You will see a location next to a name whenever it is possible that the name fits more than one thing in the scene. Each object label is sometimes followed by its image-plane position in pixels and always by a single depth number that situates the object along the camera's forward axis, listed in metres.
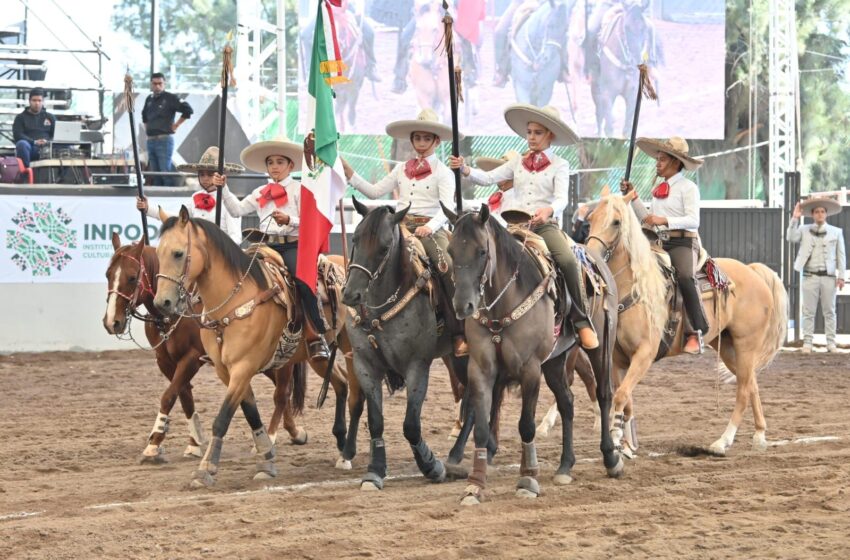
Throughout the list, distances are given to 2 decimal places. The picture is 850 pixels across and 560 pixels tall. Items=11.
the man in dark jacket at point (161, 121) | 37.78
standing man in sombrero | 37.47
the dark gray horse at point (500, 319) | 15.44
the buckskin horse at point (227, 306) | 16.92
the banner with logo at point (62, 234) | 34.12
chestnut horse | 19.52
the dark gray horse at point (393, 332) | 16.59
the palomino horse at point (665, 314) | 19.62
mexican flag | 18.37
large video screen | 44.53
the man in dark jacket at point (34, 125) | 39.25
